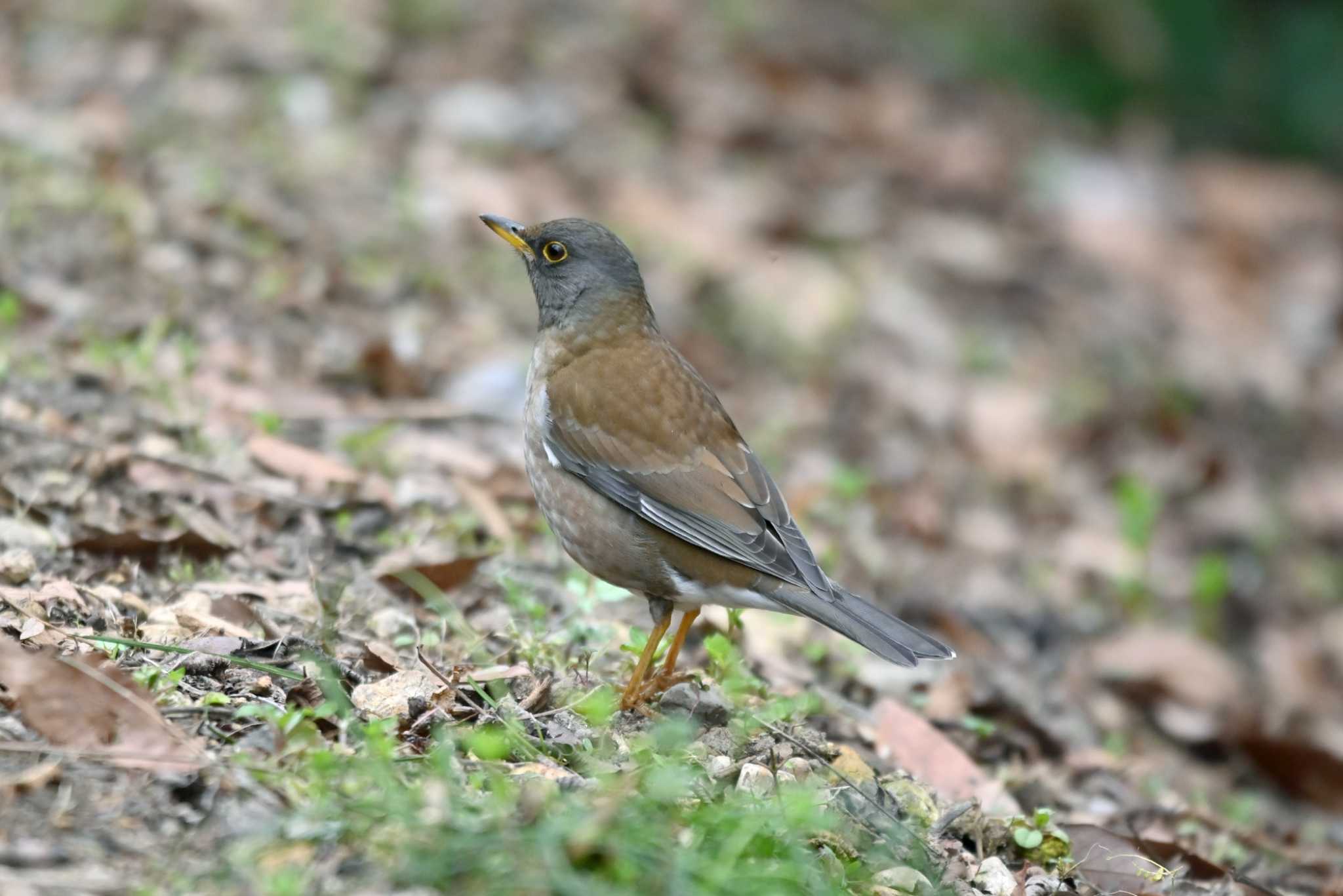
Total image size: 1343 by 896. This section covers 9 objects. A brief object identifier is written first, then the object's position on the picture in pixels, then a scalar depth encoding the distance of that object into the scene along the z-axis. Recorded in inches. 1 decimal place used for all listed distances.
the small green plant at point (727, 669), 404.2
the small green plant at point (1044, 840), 384.2
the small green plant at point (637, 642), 413.1
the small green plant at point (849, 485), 621.9
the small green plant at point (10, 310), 538.0
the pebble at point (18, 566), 397.4
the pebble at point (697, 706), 401.1
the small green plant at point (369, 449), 536.7
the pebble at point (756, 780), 360.5
